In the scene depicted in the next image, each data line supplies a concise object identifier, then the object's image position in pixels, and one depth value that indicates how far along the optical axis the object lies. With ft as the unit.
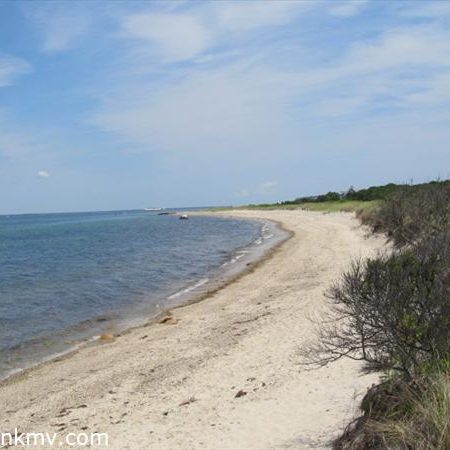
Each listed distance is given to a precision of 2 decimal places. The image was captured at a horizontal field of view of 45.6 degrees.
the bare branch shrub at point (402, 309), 17.10
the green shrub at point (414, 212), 70.00
